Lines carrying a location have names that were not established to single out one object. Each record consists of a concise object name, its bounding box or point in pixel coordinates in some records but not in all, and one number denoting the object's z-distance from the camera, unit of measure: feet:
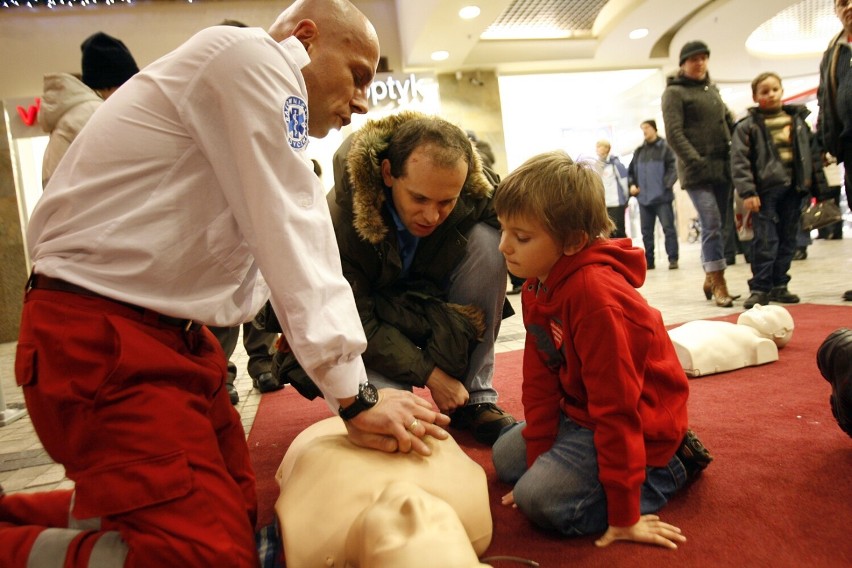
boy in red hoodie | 3.38
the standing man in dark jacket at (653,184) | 20.77
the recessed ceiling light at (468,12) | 18.84
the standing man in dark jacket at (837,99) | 9.34
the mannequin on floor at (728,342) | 6.49
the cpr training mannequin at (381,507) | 2.59
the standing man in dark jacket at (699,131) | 11.74
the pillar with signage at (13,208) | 20.79
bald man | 2.85
